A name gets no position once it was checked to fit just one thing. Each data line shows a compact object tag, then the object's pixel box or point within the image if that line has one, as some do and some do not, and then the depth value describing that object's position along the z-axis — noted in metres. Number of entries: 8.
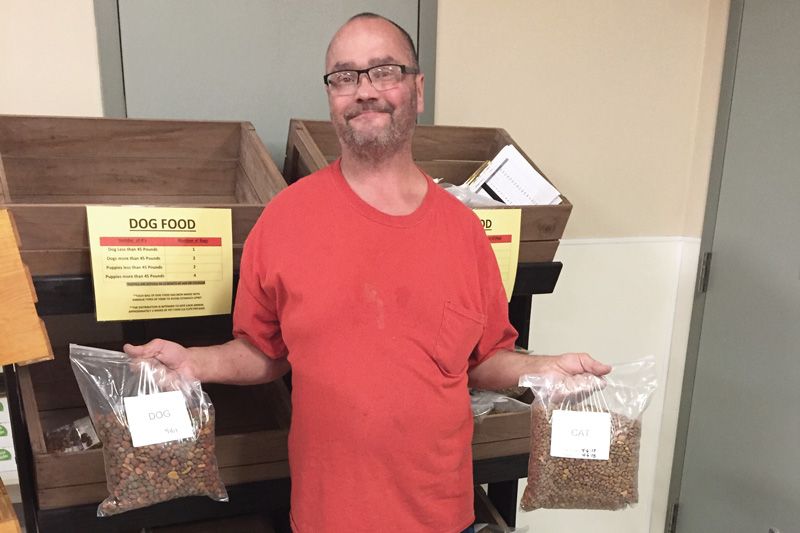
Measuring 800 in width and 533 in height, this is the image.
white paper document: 1.33
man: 1.02
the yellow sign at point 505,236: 1.23
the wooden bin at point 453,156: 1.28
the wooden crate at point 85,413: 1.02
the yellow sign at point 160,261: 1.01
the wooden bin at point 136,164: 1.25
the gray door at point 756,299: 1.75
